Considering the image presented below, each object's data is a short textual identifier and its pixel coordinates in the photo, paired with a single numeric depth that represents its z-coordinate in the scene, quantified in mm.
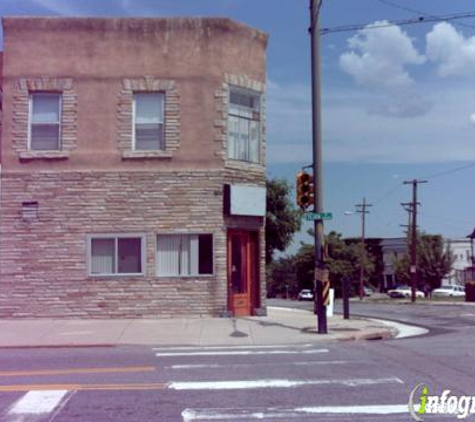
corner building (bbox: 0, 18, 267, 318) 18344
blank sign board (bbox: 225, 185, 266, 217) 18609
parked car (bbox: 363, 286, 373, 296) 79662
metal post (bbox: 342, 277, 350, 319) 19672
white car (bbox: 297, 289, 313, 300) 70812
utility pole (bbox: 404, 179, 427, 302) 48119
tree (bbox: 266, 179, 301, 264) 27766
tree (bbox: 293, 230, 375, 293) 73500
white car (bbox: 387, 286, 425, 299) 66062
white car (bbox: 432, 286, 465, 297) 66812
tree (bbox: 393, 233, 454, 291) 75250
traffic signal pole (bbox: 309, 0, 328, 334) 15547
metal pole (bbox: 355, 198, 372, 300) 66562
